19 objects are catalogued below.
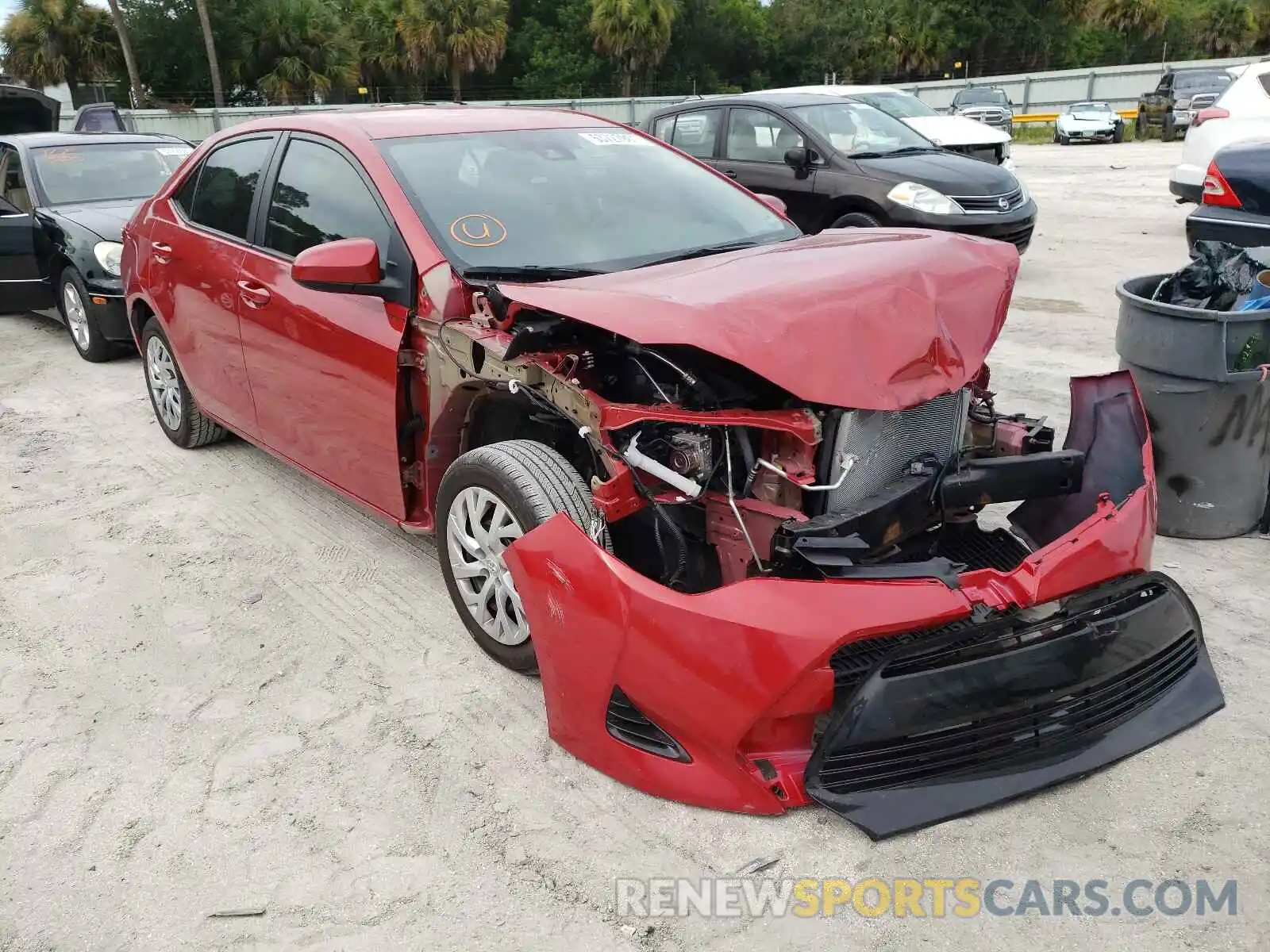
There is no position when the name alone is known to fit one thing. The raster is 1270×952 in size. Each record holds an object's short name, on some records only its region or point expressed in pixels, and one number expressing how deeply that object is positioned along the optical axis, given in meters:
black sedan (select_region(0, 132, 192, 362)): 7.23
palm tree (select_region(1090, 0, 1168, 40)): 51.16
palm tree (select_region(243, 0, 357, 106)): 38.38
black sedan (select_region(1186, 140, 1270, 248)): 5.93
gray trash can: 3.77
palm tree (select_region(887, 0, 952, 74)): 50.34
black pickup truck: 24.33
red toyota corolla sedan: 2.44
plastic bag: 4.00
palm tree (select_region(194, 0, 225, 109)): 34.81
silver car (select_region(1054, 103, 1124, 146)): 25.91
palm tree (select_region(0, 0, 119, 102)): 38.38
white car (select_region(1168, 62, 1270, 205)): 8.91
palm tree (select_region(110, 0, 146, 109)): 33.03
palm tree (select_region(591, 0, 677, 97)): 46.56
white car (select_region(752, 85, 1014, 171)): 10.73
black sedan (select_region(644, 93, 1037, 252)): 8.12
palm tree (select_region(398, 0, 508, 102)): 42.94
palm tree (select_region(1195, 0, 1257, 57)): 49.78
